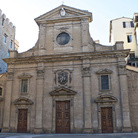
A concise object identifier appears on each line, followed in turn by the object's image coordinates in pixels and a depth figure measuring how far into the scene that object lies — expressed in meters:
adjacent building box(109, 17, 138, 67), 32.44
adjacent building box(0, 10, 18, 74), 30.62
